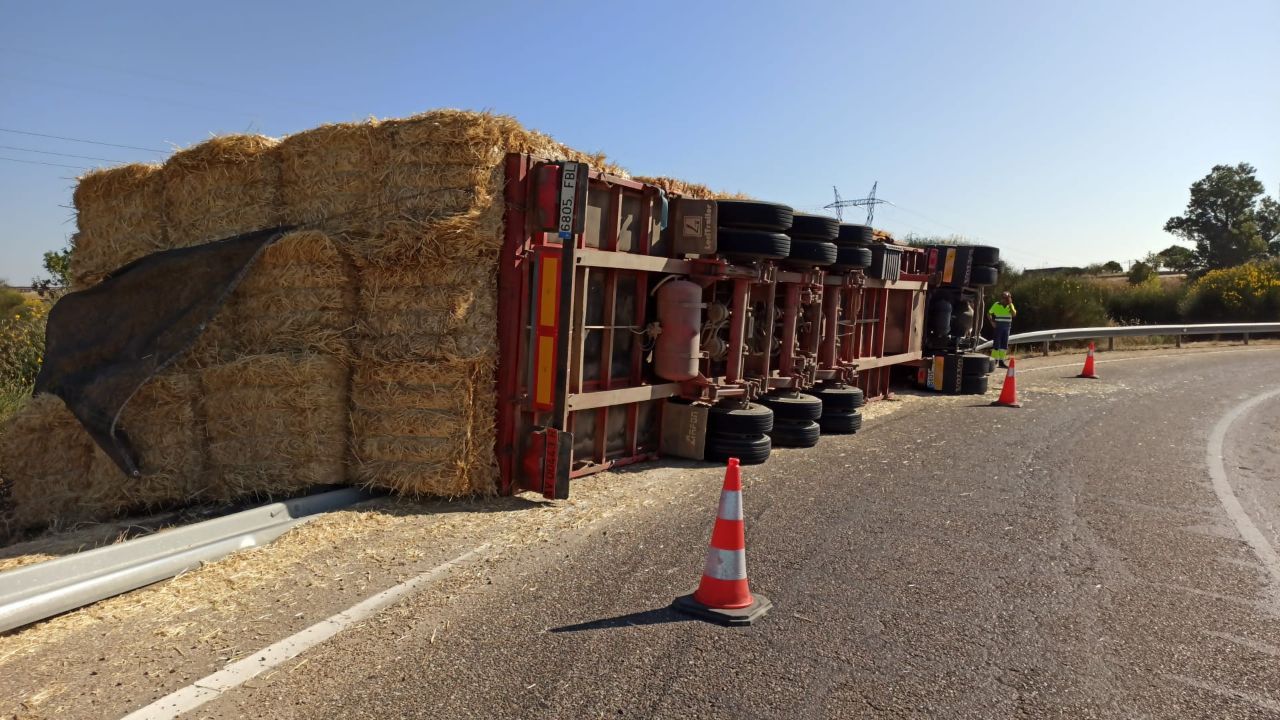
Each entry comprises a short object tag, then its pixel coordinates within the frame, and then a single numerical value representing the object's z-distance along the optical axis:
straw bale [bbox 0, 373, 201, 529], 6.29
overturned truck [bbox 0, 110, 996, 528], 6.24
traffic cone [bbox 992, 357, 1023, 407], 12.98
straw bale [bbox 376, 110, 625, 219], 6.22
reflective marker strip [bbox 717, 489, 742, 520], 4.51
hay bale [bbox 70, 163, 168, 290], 6.96
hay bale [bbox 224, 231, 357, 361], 6.33
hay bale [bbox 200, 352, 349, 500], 6.20
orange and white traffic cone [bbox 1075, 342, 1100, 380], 16.94
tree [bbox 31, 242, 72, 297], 15.97
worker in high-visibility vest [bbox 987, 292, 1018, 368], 18.75
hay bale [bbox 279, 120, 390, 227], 6.42
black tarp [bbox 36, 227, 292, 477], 6.13
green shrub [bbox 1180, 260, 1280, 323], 31.19
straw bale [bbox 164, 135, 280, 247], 6.69
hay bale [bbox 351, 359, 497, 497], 6.23
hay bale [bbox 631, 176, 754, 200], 8.28
